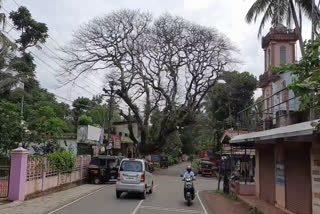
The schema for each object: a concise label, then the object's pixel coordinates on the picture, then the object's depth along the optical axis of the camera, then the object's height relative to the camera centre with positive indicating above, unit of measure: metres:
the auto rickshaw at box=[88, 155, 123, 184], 20.65 -2.24
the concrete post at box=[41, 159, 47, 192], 14.10 -1.87
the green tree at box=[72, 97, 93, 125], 50.76 +5.26
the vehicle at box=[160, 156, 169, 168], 48.09 -3.85
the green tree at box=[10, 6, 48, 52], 30.80 +11.53
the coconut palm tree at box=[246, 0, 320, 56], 15.15 +6.84
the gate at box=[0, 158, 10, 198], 11.84 -1.81
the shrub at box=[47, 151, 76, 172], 15.54 -1.35
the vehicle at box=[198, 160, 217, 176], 34.98 -3.48
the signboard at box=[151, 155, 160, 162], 47.32 -3.15
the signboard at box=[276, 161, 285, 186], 11.44 -1.29
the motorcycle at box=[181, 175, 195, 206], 13.24 -2.31
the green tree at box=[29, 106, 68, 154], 18.45 +0.19
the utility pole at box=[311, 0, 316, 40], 13.33 +5.78
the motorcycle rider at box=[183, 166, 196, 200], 13.69 -1.63
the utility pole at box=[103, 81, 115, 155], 31.47 +4.99
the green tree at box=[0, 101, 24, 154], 14.86 +0.37
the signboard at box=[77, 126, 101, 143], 26.42 +0.33
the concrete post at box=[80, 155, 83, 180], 20.30 -2.22
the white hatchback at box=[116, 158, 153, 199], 13.97 -1.87
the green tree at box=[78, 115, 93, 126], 30.75 +1.70
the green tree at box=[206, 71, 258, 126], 37.03 +5.92
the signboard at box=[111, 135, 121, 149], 33.74 -0.39
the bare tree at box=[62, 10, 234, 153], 30.40 +8.28
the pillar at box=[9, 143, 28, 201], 11.78 -1.59
